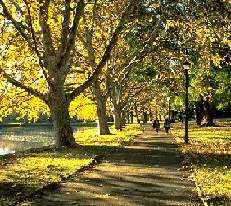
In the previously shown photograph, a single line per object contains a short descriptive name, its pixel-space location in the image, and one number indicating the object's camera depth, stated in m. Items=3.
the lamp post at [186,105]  29.25
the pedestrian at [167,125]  46.84
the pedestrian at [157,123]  48.35
